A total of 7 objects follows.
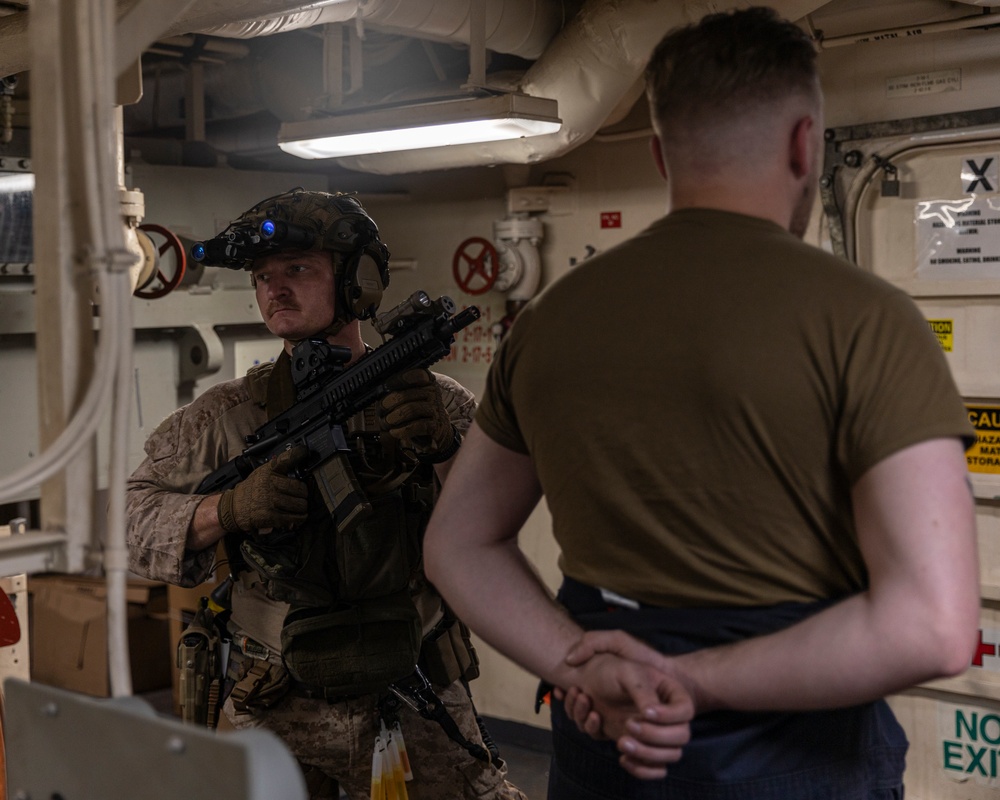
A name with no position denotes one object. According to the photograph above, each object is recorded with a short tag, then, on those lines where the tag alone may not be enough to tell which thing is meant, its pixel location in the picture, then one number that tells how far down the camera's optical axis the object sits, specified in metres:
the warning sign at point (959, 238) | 3.44
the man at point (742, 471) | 1.19
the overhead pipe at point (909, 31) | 3.27
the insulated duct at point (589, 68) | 3.37
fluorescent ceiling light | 2.93
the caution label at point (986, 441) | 3.51
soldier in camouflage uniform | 2.38
